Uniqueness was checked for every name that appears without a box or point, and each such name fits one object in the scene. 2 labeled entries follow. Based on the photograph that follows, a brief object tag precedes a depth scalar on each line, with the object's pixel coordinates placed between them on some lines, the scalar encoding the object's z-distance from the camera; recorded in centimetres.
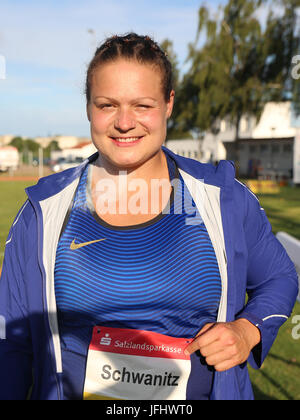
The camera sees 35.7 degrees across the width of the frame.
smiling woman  152
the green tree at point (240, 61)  2967
